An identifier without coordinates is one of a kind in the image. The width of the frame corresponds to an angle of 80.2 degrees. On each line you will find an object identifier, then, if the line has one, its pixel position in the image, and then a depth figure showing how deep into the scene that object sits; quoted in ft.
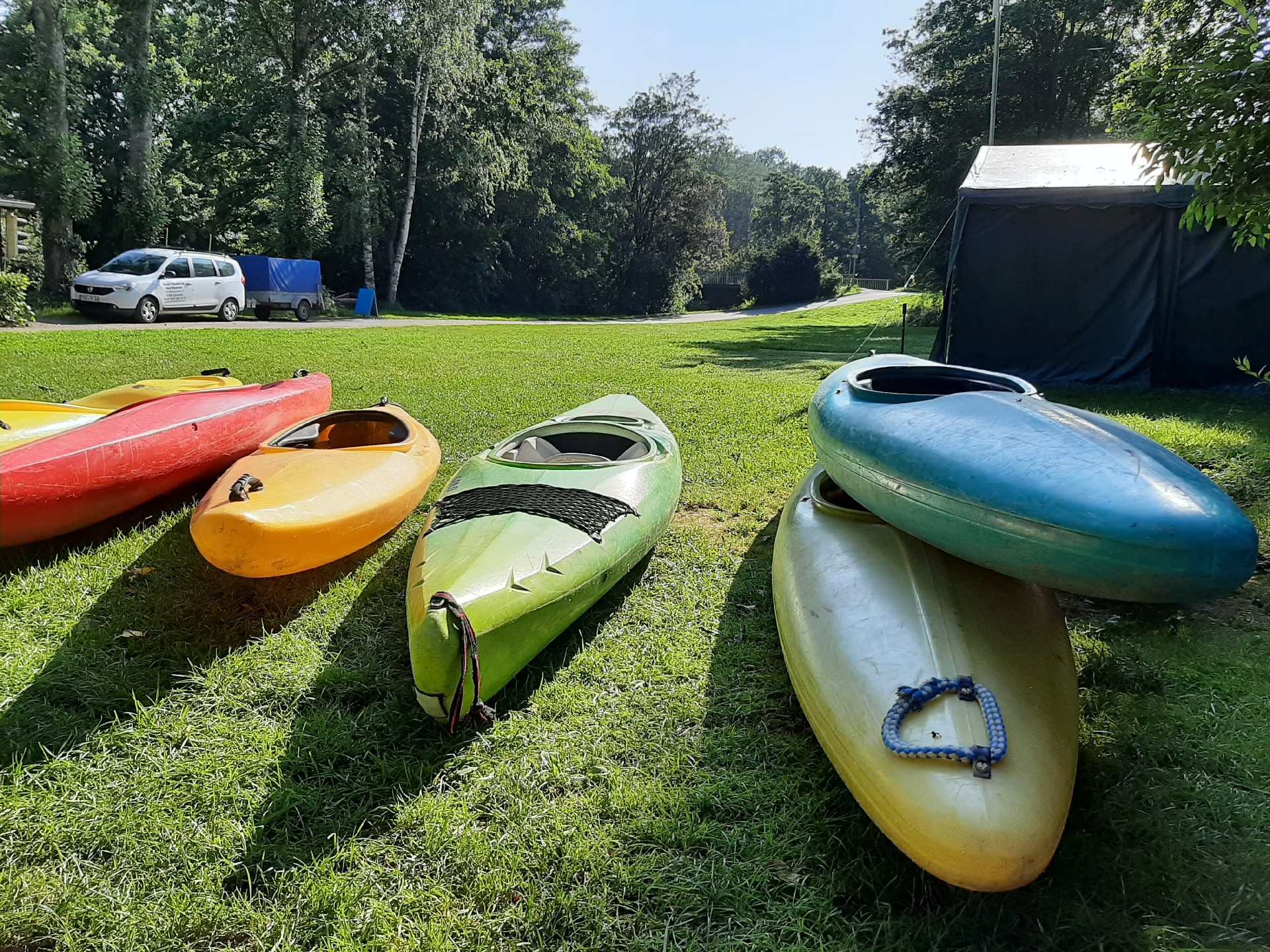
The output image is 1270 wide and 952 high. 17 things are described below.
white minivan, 46.19
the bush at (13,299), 38.45
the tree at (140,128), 55.47
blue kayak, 6.10
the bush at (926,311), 71.72
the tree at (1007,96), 67.41
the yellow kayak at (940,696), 5.57
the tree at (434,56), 67.41
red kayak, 10.95
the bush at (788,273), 128.67
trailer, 58.70
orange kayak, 9.34
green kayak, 7.49
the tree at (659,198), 122.93
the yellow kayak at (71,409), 12.81
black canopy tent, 25.25
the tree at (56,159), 49.52
